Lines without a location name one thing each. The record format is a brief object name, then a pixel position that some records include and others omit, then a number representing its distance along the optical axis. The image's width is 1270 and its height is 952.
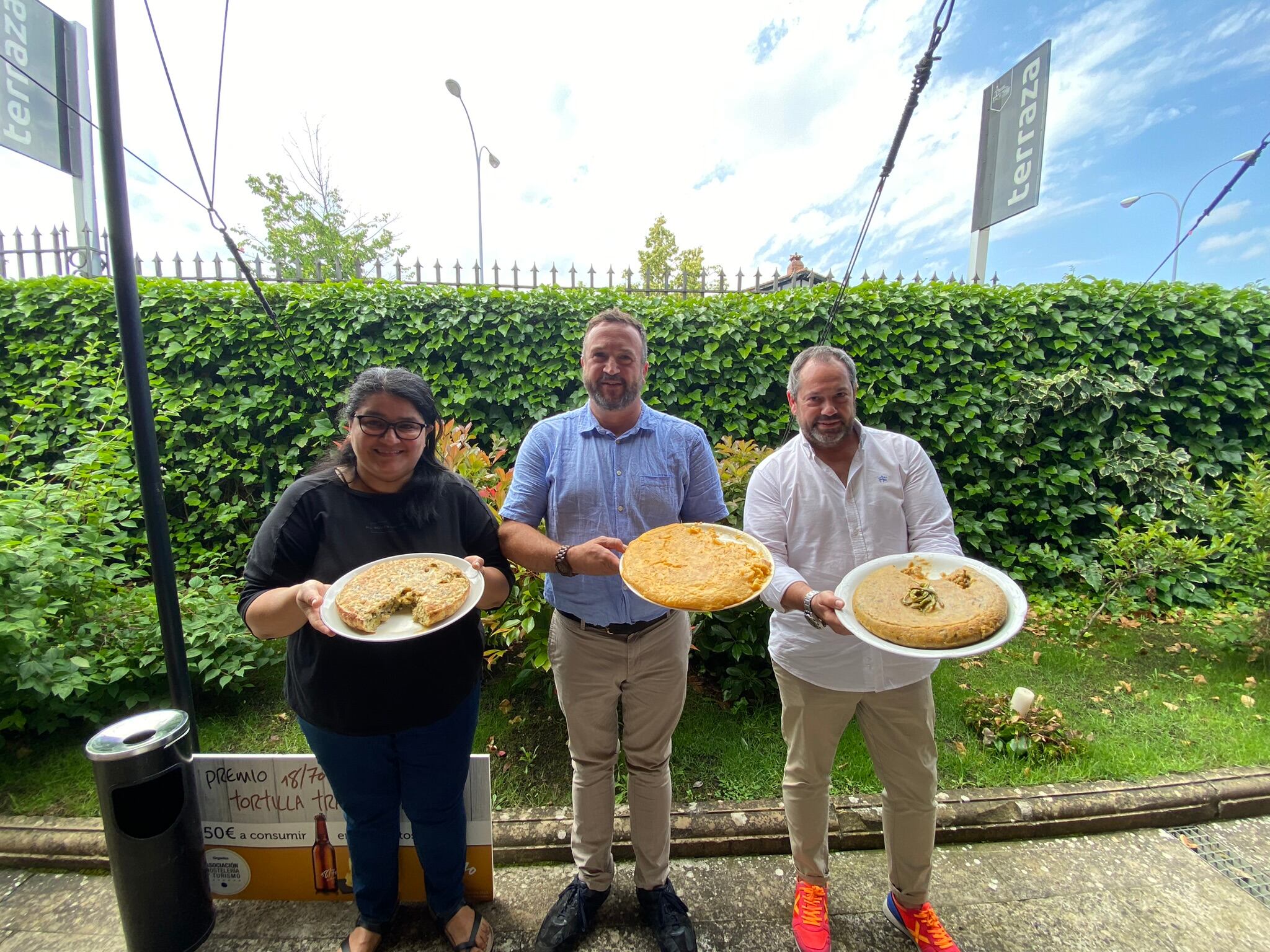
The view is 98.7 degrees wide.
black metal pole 1.93
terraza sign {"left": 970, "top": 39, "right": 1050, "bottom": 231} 6.59
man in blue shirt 2.08
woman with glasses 1.74
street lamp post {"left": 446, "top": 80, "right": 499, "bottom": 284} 11.00
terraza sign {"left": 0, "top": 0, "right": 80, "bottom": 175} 6.19
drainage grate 2.40
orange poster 2.20
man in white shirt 1.99
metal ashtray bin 1.89
